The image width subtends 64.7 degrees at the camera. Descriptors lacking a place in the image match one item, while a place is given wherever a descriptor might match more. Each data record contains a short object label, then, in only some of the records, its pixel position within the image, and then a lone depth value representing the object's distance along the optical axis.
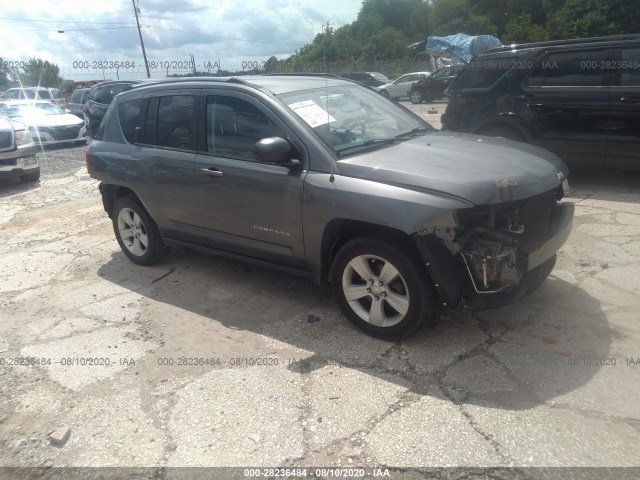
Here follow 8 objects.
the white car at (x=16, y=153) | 9.06
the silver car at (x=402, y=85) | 25.97
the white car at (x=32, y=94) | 19.75
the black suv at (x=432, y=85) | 22.88
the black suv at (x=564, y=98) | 5.95
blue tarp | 21.99
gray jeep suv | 3.05
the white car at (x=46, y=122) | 13.55
